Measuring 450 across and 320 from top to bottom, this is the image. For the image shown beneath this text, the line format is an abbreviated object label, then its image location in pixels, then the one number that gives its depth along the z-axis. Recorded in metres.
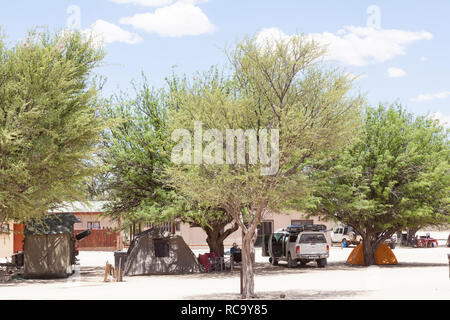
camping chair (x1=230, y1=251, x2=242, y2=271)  32.09
